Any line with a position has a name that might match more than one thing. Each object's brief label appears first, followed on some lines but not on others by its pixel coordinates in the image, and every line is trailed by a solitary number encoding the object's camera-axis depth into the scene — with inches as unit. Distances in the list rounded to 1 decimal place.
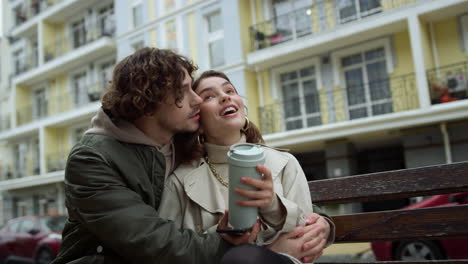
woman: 70.3
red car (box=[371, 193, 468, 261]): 228.8
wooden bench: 84.2
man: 65.4
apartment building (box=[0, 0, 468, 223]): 464.1
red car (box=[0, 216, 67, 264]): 382.6
